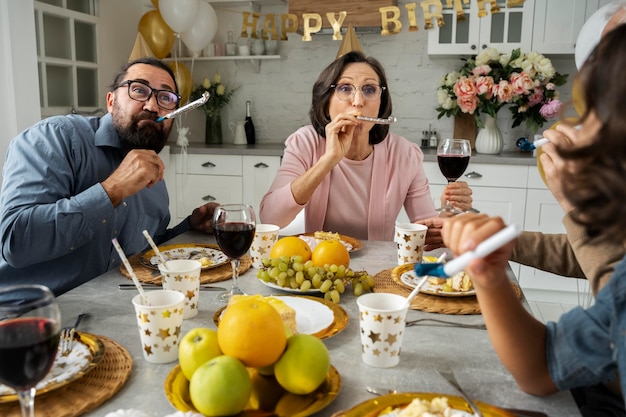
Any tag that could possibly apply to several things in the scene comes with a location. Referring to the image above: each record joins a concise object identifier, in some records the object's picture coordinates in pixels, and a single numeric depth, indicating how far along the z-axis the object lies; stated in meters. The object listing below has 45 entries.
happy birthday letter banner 3.09
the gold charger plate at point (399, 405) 0.71
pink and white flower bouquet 3.48
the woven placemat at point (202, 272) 1.33
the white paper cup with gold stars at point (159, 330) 0.89
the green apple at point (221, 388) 0.70
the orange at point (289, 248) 1.35
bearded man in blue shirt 1.42
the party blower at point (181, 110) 1.56
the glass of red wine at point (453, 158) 1.70
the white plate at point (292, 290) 1.23
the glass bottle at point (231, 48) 4.26
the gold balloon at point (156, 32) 4.02
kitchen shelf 4.14
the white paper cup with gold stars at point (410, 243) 1.44
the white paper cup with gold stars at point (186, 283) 1.08
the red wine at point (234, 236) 1.19
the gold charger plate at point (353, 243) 1.64
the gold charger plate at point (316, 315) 1.01
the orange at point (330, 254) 1.33
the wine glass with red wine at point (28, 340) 0.63
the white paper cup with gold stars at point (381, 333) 0.88
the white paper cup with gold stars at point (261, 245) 1.44
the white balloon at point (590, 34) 2.18
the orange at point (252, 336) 0.74
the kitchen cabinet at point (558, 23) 3.47
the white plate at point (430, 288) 1.19
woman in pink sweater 2.10
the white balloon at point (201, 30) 3.95
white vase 3.71
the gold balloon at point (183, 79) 4.09
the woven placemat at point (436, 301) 1.14
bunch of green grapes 1.22
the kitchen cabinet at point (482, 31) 3.58
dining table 0.79
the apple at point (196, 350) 0.77
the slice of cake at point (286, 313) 0.95
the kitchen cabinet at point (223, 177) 3.88
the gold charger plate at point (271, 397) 0.74
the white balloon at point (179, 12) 3.76
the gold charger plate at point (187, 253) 1.44
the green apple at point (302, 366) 0.75
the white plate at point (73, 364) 0.77
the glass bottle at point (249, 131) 4.35
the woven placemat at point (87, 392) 0.74
